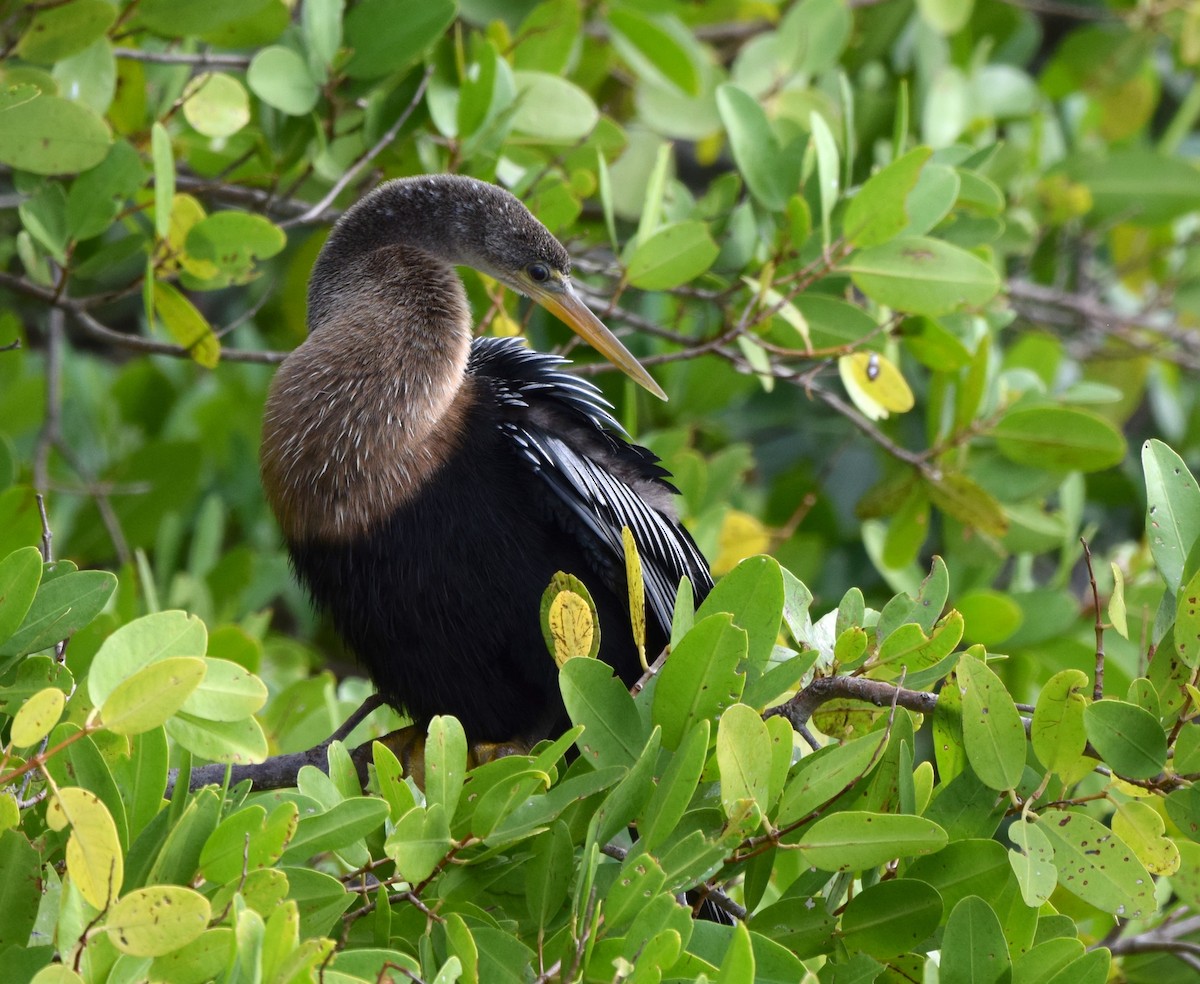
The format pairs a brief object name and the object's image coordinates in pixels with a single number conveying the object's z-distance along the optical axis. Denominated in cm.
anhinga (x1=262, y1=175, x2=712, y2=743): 1171
